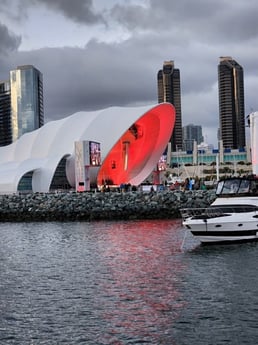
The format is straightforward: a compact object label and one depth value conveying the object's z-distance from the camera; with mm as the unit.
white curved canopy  69125
